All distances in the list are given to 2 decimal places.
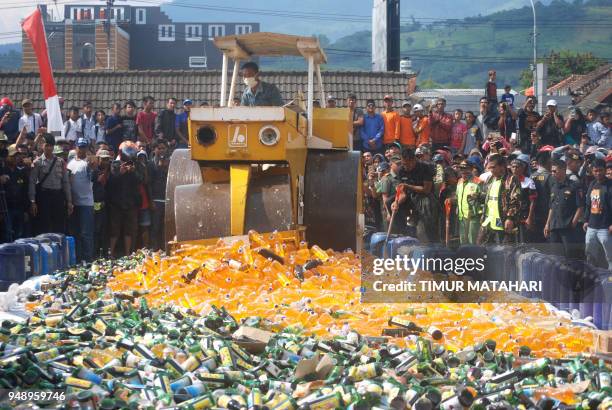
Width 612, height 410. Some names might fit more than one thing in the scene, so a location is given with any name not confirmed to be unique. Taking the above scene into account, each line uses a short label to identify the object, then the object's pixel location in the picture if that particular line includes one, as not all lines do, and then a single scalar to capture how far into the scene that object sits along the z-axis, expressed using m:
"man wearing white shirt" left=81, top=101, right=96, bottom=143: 21.02
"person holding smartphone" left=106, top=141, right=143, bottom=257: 17.78
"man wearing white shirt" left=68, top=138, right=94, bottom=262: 17.12
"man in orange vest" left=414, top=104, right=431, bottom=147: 20.47
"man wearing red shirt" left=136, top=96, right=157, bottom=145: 21.15
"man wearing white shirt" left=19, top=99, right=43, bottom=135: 19.95
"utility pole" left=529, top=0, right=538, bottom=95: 60.93
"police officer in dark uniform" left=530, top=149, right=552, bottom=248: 14.59
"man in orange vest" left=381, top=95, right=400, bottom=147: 20.44
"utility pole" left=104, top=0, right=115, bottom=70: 57.04
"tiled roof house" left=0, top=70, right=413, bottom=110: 26.72
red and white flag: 19.78
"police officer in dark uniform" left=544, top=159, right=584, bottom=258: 14.08
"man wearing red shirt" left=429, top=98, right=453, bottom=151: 20.39
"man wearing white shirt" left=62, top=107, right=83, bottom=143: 20.86
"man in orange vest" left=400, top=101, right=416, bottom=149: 20.42
